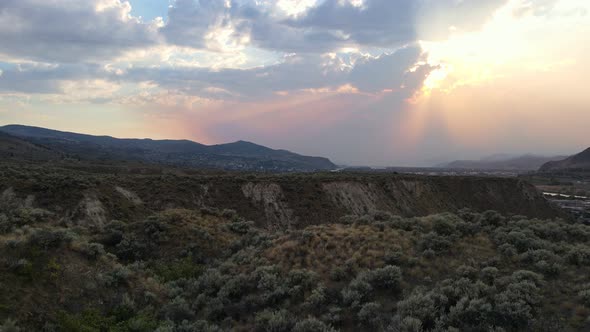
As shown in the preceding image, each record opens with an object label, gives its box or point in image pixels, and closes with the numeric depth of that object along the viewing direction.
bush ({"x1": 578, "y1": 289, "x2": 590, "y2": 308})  9.58
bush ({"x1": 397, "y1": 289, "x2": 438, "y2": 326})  9.51
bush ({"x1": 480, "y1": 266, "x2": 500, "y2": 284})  11.69
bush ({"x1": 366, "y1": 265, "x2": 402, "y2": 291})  11.86
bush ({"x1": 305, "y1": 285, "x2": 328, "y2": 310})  11.53
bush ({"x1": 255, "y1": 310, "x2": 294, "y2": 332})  10.35
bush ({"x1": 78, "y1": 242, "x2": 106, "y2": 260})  14.98
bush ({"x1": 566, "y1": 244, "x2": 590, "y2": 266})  12.39
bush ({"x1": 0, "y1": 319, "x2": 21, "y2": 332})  8.91
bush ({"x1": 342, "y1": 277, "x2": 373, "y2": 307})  11.16
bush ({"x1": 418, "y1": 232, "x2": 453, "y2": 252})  14.62
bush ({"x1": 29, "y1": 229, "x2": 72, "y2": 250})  13.73
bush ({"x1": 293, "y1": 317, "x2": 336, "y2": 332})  9.71
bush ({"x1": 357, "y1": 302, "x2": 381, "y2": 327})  9.99
